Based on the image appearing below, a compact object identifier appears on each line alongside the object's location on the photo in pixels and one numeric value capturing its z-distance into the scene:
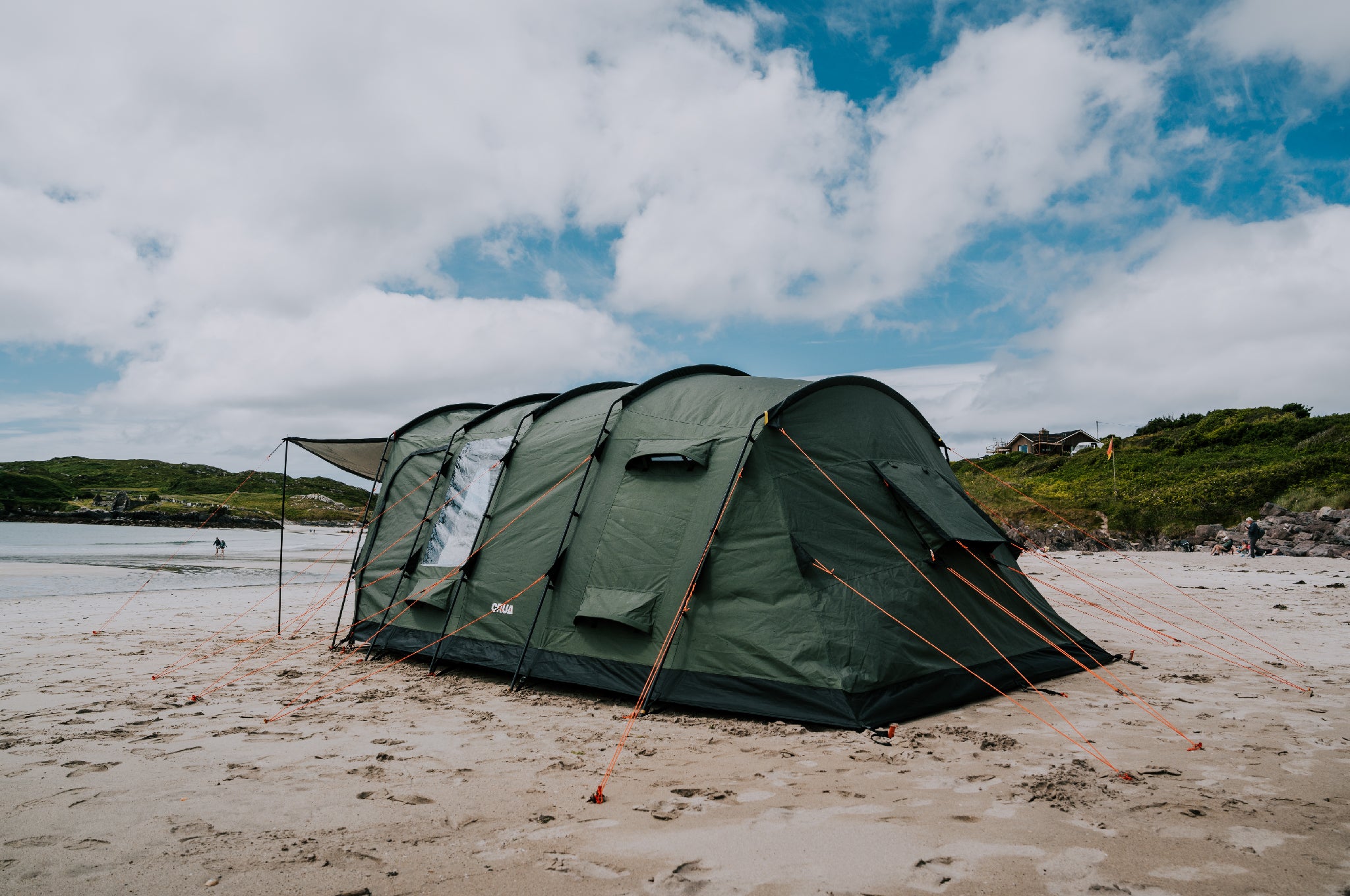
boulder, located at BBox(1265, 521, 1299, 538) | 24.19
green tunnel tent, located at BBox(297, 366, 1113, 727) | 5.84
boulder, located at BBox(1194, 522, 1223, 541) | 27.25
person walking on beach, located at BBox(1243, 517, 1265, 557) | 22.56
